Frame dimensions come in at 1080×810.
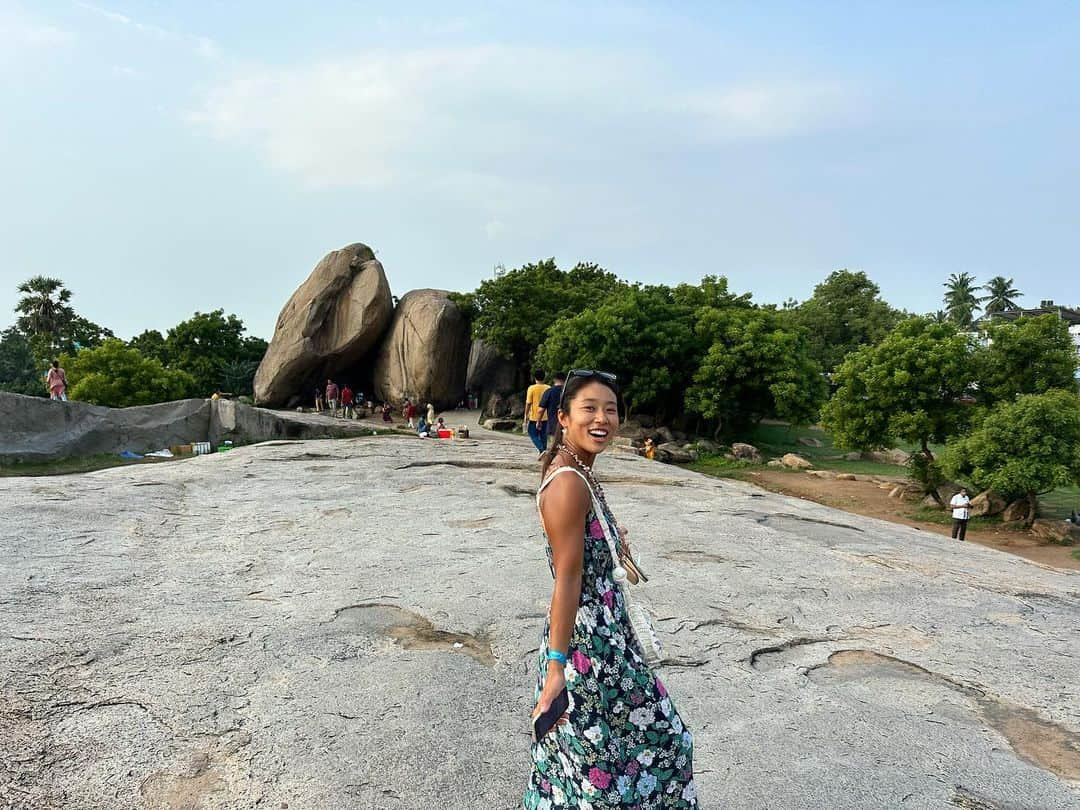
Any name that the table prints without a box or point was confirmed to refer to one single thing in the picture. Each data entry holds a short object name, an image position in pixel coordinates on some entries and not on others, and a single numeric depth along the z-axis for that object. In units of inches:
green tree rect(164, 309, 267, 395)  1264.8
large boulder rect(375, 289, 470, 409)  1088.8
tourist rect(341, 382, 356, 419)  989.2
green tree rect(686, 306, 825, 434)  877.8
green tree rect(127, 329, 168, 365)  1320.1
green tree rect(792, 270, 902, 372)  1434.5
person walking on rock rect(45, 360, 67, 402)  679.1
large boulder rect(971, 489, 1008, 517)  619.8
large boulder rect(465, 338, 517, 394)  1149.7
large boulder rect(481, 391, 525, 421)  1098.1
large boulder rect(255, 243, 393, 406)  1080.8
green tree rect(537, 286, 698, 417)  897.5
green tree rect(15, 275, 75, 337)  1422.2
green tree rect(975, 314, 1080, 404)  601.0
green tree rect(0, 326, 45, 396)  1401.3
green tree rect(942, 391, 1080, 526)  528.1
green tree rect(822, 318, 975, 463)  630.5
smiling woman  79.0
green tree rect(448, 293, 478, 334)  1127.0
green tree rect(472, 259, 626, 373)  1055.6
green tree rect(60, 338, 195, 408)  975.0
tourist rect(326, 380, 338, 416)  1036.5
